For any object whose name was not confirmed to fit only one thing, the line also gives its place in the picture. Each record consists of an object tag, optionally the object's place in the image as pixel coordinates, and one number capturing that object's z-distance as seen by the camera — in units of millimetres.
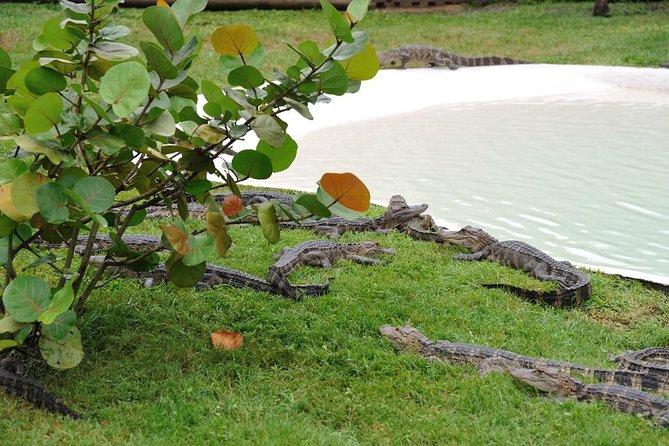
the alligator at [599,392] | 3424
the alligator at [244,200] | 6680
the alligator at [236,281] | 4750
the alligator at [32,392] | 3324
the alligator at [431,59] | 14312
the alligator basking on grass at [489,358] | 3777
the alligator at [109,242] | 5320
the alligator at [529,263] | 4980
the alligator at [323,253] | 5340
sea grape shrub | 3316
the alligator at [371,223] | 6465
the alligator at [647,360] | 3842
